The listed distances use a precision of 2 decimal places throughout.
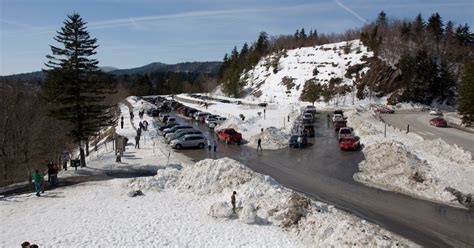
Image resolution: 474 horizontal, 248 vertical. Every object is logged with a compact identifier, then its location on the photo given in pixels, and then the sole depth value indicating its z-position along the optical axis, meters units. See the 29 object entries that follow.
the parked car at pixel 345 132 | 43.14
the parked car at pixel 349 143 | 38.44
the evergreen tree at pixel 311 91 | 99.25
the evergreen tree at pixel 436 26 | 107.00
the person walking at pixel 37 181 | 24.84
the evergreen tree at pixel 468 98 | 51.19
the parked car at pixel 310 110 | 71.34
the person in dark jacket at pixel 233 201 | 20.57
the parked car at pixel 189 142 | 39.72
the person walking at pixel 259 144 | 38.66
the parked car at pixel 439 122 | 56.08
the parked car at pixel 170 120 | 60.20
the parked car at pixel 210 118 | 57.69
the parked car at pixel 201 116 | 63.15
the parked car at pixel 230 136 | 42.81
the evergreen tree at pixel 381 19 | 133.43
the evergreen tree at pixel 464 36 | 110.69
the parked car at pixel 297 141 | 40.28
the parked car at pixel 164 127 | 49.97
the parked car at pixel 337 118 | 59.20
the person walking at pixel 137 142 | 40.06
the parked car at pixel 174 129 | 46.03
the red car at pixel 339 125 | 52.38
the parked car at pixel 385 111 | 79.25
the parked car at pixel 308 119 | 57.06
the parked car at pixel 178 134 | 41.28
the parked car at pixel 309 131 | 47.37
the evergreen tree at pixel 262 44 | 164.50
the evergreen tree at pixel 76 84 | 32.03
